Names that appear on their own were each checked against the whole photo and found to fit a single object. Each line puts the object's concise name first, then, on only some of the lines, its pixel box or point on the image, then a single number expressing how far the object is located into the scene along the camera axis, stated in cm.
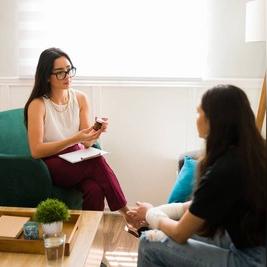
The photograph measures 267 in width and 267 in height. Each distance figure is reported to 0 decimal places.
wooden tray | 169
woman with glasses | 235
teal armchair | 226
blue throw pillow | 205
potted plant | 170
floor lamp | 238
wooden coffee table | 164
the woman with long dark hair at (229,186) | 129
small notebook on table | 176
